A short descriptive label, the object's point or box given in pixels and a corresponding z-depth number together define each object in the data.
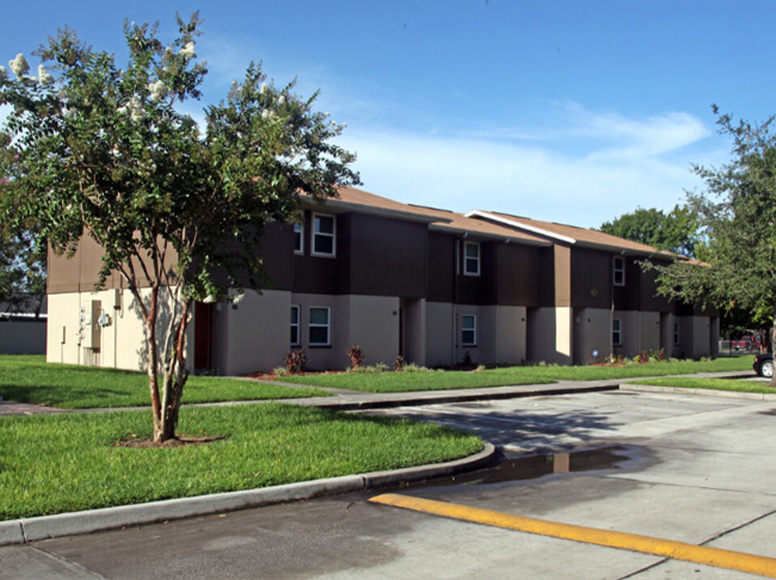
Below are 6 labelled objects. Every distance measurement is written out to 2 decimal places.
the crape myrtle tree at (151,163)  9.52
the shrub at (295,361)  22.61
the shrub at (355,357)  24.34
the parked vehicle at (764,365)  28.69
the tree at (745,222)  21.83
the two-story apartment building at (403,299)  22.94
